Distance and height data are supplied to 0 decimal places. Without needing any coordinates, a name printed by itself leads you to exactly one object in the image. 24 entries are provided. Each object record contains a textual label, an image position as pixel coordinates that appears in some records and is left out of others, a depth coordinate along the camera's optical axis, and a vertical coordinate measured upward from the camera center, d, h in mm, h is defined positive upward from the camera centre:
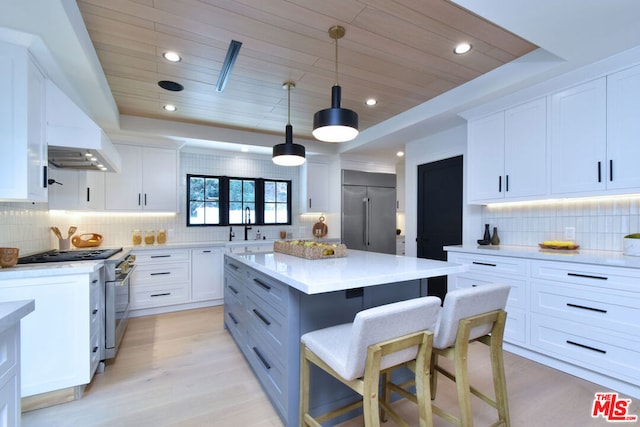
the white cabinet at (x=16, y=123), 1792 +545
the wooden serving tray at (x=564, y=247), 2607 -291
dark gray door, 3711 +54
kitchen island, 1631 -543
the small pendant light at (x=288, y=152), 2732 +559
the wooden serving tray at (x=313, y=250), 2290 -285
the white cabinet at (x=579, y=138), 2320 +619
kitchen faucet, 4902 -122
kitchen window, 4656 +209
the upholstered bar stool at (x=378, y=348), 1184 -580
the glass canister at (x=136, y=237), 4109 -326
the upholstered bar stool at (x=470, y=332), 1442 -595
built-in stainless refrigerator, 5141 +50
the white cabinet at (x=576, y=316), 2037 -775
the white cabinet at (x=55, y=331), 1895 -778
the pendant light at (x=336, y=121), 1950 +605
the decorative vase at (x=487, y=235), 3269 -226
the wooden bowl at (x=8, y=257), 1946 -287
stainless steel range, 2447 -601
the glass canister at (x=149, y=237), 4184 -335
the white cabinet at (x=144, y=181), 3875 +424
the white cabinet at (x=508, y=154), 2707 +589
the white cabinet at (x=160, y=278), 3834 -851
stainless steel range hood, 2146 +620
